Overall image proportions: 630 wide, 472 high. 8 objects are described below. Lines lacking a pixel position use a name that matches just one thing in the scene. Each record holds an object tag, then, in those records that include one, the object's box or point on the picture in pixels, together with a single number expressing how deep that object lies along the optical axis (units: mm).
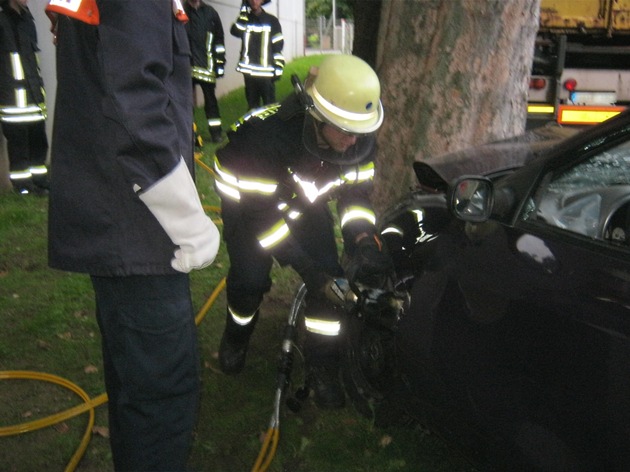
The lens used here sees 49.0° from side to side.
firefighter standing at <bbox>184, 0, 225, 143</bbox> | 8922
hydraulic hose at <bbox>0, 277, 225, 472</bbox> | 2953
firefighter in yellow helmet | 2828
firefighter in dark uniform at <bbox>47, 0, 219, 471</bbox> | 1729
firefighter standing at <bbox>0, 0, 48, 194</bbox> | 6109
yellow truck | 6980
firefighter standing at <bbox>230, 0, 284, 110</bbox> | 9320
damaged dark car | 1800
